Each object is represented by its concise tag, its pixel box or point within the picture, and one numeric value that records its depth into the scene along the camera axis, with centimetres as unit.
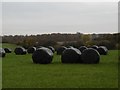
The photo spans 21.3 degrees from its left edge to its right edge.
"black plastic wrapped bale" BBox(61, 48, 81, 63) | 2536
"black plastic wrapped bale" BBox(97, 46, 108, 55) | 4114
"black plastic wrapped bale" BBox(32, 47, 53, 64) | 2481
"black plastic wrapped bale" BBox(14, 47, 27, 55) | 4422
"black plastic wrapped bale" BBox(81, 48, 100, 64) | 2485
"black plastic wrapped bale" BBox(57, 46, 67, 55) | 4369
